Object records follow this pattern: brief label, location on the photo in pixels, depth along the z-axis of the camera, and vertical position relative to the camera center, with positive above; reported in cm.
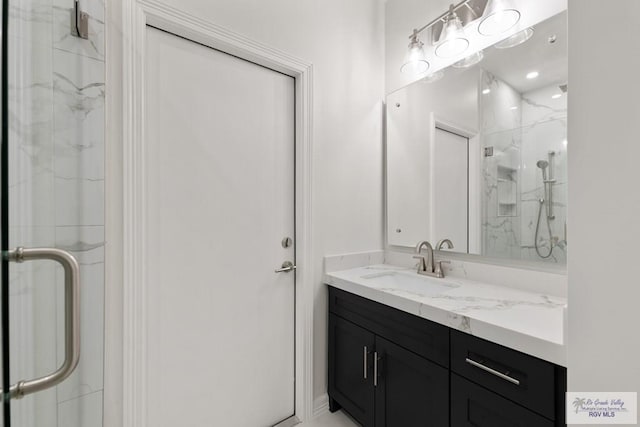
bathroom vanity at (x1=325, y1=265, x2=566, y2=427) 89 -54
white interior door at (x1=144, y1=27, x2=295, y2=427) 128 -12
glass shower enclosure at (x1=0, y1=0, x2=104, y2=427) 55 +0
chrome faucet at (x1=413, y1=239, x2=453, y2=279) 171 -31
